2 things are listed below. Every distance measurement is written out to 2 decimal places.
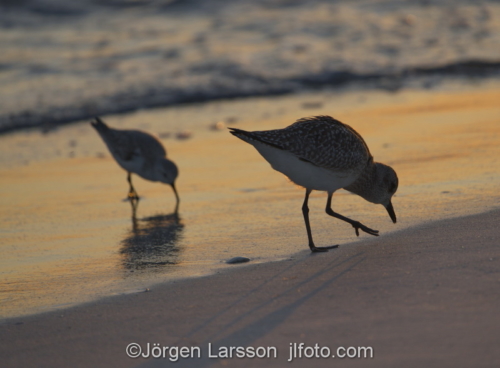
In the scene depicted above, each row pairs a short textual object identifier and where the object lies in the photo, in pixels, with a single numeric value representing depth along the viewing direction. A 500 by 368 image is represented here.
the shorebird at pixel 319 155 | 10.27
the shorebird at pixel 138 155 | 15.59
